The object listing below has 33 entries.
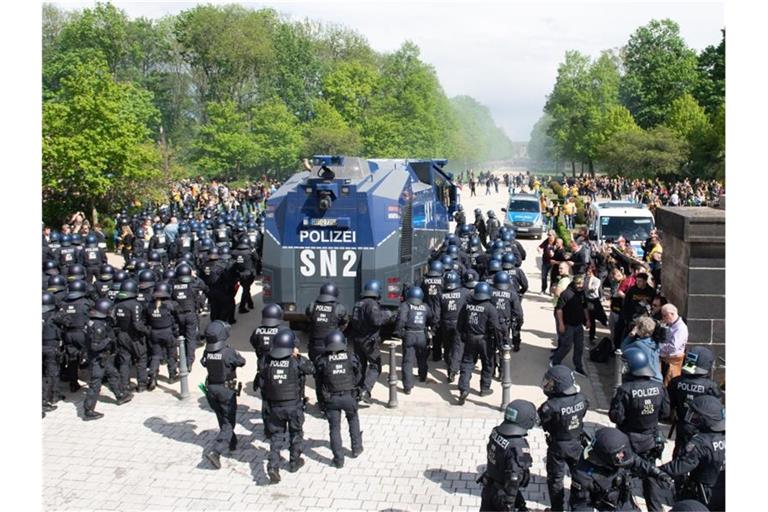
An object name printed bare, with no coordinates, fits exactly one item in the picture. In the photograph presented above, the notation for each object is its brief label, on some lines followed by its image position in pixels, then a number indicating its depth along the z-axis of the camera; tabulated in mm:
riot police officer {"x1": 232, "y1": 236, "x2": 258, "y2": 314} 15961
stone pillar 10250
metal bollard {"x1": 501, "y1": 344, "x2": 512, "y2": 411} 10547
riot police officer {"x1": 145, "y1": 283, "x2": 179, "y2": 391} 11922
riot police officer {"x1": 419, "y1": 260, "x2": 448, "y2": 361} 12784
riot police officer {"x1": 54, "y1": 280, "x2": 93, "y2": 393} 11703
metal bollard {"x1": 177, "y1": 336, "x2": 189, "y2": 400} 11453
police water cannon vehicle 13602
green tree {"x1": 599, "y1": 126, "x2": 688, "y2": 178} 47500
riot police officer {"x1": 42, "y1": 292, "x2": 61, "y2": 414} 11203
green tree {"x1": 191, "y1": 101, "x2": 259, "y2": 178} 50750
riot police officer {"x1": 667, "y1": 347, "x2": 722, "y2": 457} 7660
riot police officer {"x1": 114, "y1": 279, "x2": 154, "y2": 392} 11594
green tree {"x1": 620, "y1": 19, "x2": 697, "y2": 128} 64188
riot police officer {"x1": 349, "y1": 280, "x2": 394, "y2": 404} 10977
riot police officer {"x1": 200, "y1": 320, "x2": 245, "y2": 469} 9125
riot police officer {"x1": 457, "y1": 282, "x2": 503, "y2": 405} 11000
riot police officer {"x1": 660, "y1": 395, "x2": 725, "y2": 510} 6637
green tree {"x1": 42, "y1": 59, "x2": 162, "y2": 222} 28319
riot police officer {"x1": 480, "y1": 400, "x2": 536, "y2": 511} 6617
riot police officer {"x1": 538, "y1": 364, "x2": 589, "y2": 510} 7367
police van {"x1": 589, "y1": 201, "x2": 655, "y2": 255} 21734
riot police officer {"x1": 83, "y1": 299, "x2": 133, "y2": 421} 10891
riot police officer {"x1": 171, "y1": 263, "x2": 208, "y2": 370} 12805
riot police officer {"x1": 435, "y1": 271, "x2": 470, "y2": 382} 11758
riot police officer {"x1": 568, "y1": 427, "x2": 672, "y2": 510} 6492
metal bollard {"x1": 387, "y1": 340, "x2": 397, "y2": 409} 10758
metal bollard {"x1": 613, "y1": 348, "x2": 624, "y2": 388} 9953
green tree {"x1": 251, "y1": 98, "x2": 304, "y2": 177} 54406
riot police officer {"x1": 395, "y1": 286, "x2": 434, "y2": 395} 11305
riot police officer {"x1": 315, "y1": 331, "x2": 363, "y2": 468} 8875
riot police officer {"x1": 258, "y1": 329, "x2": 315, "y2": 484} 8625
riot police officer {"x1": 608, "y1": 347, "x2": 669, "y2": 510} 7457
